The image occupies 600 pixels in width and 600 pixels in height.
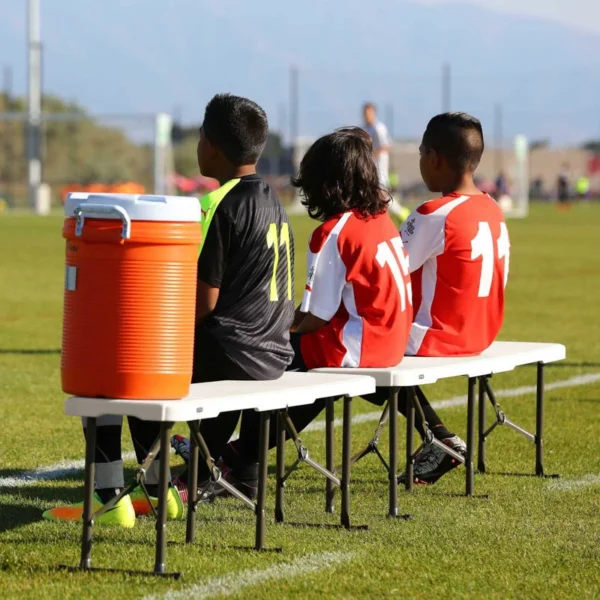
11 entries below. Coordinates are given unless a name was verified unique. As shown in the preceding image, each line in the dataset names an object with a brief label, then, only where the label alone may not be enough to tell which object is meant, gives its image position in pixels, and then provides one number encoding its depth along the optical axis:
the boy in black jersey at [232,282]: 10.85
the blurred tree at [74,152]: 127.05
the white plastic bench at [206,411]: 9.20
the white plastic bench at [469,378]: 11.38
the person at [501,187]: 124.50
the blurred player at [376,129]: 44.62
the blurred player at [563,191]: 129.48
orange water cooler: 9.14
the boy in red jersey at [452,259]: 12.82
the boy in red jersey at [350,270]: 11.64
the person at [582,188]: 162.48
